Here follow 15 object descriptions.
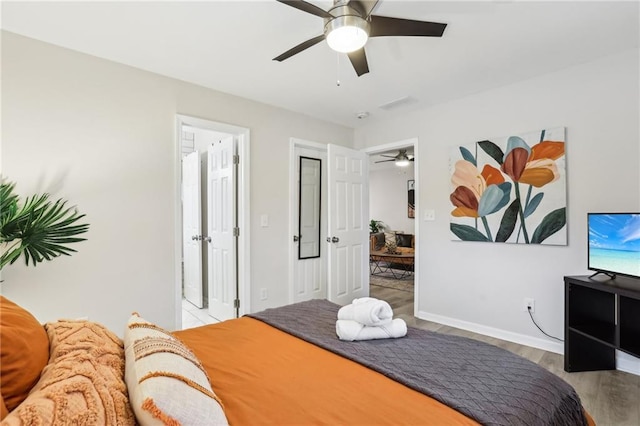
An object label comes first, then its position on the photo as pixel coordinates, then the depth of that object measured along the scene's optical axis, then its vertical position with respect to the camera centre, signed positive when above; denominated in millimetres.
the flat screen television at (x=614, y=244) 2246 -262
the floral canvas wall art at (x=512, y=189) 2855 +187
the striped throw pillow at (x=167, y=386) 728 -449
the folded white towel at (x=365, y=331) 1554 -602
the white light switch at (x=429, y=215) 3758 -72
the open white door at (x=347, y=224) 3807 -191
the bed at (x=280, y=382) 747 -629
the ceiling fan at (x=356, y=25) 1667 +1021
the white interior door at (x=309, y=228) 3945 -240
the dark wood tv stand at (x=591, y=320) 2332 -868
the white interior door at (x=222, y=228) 3564 -219
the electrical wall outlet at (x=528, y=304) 3000 -910
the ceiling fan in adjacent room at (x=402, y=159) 6016 +957
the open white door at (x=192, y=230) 4293 -281
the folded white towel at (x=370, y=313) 1563 -517
